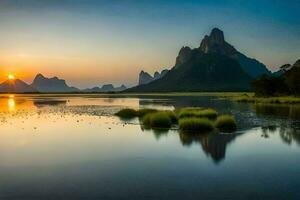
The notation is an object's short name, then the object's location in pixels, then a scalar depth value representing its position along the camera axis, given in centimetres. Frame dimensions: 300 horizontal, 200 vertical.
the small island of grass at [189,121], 3850
